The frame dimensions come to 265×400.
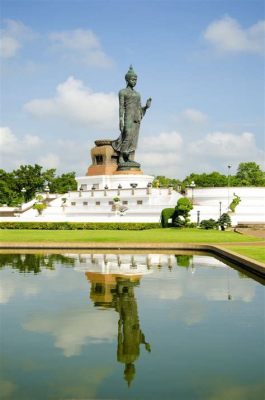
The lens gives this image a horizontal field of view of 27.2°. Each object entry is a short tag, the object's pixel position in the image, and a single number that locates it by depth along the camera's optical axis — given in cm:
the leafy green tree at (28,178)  7231
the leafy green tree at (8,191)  7016
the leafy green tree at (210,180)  9106
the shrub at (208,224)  3978
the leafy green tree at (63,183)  7706
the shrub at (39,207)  5208
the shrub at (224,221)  4009
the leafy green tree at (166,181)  9647
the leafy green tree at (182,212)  4062
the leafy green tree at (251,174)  8691
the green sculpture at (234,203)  4364
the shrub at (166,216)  4191
